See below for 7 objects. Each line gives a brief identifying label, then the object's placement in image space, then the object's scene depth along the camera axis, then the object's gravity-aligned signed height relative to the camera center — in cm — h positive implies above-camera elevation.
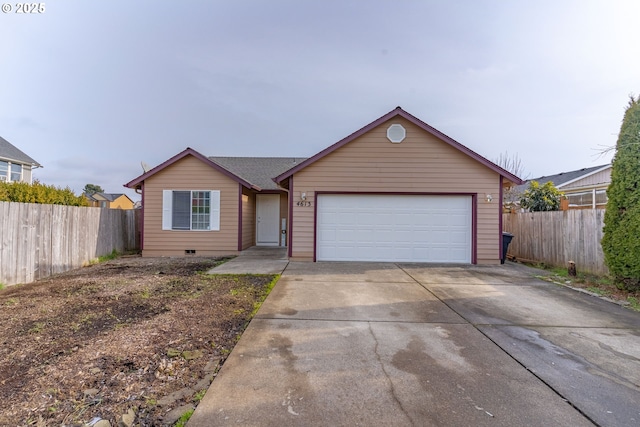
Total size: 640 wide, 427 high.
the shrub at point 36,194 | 771 +60
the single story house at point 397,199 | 962 +67
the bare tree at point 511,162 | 2616 +510
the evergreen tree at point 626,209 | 594 +27
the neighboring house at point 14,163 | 1830 +331
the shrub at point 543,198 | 1140 +91
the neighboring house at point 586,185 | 1722 +224
